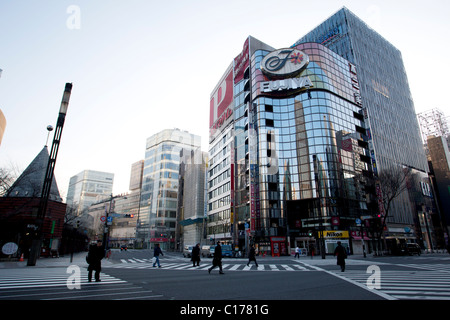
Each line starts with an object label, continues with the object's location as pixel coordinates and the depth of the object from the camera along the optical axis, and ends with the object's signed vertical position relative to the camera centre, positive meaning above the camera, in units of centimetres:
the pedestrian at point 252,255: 2026 -116
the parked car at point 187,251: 4023 -168
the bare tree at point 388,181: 3640 +771
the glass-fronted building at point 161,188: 9591 +1959
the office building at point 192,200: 7562 +1211
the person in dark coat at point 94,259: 1044 -69
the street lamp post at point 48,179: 2002 +494
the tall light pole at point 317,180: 4902 +1061
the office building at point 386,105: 6200 +3485
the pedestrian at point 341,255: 1447 -89
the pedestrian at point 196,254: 2031 -104
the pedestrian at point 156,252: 2002 -85
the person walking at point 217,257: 1413 -90
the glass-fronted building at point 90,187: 17688 +3676
